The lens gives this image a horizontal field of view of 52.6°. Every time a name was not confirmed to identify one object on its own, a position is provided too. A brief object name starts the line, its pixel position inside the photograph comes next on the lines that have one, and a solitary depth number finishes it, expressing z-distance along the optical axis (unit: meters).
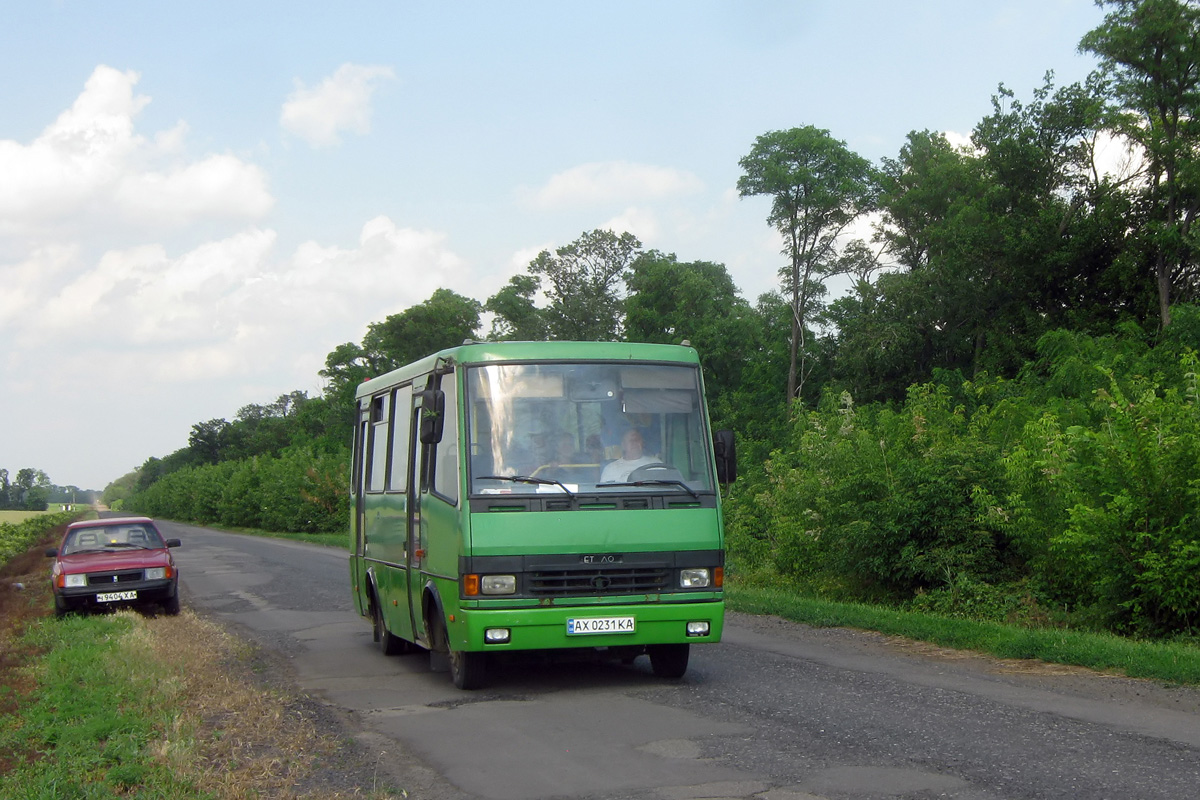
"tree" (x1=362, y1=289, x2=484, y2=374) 94.31
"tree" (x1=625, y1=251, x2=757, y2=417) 63.03
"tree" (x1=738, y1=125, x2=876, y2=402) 53.91
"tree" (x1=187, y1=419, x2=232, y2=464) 157.12
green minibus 9.84
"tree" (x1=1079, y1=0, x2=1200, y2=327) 39.34
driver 10.29
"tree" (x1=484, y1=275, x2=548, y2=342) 88.12
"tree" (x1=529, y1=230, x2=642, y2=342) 79.56
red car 19.14
